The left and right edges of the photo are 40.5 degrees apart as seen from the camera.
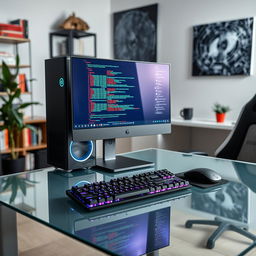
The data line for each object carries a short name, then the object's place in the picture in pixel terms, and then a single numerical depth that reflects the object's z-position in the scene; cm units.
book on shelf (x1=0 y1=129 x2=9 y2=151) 354
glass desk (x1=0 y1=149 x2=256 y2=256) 74
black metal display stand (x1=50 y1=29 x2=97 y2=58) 405
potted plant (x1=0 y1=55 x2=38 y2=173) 325
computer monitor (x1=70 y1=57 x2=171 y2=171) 124
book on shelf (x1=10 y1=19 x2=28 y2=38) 368
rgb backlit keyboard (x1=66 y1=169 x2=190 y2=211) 90
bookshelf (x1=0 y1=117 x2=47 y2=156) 364
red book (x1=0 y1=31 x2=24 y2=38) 352
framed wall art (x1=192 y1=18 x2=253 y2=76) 329
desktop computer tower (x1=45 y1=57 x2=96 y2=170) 123
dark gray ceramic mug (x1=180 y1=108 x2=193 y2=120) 341
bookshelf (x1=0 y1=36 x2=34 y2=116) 354
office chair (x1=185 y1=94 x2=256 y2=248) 185
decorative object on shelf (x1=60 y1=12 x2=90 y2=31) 397
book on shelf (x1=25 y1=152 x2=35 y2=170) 370
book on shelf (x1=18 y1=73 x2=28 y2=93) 377
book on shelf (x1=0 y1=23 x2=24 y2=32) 354
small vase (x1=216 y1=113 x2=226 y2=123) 325
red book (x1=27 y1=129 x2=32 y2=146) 375
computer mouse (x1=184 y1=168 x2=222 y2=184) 116
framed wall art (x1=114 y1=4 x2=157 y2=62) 406
